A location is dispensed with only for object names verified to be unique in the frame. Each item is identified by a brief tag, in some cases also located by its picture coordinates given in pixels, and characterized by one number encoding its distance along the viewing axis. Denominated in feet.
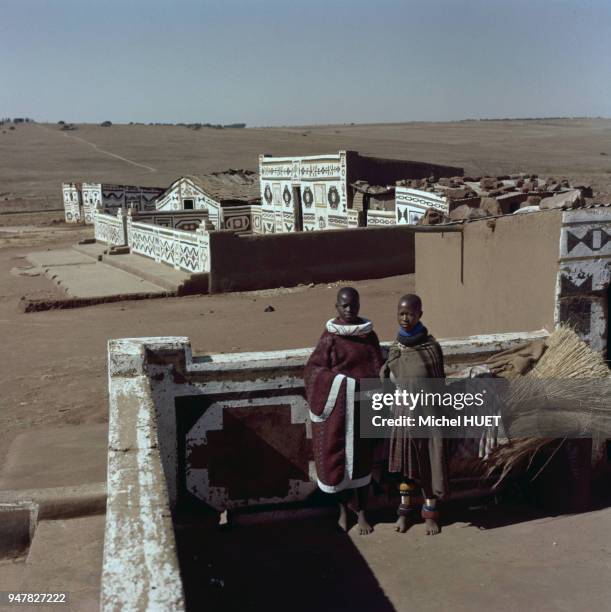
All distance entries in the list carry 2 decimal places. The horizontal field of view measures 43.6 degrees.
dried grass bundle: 15.52
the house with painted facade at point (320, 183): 74.49
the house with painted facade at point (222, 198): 91.83
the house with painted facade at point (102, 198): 113.39
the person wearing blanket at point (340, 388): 14.35
